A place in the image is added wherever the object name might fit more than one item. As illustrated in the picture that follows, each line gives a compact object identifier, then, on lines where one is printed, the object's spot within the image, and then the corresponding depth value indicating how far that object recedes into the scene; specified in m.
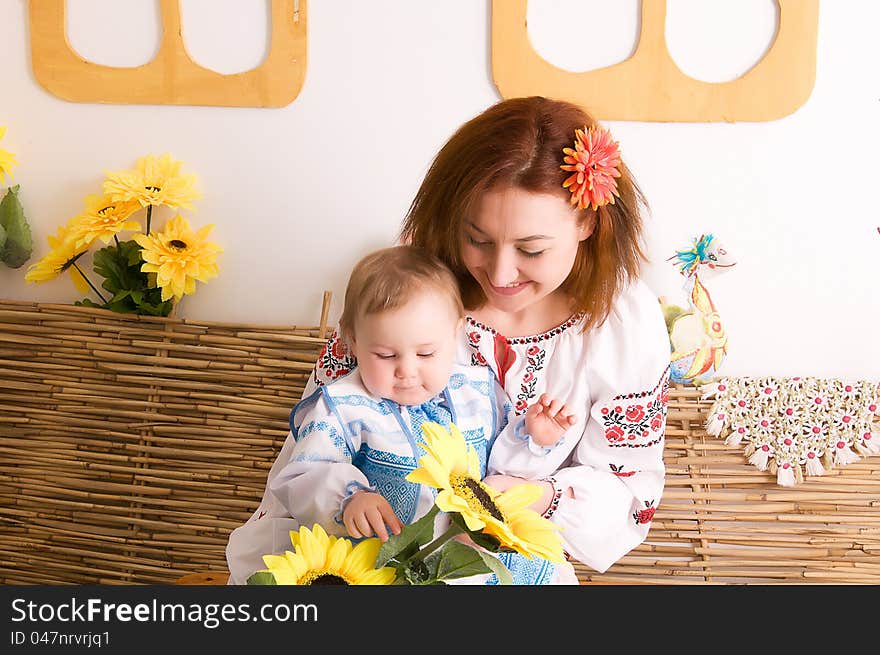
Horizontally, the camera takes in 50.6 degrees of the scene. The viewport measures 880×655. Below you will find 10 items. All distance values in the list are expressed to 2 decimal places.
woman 1.20
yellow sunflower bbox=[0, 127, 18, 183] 1.90
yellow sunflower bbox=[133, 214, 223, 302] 1.82
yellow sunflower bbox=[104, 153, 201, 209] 1.81
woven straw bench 1.85
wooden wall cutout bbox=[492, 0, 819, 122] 1.79
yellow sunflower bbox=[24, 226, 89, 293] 1.89
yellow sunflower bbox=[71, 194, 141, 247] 1.82
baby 1.12
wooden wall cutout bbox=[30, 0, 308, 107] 1.84
